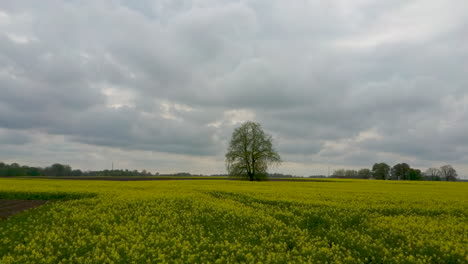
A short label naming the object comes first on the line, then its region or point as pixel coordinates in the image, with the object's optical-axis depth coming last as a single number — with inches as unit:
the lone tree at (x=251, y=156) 2849.4
